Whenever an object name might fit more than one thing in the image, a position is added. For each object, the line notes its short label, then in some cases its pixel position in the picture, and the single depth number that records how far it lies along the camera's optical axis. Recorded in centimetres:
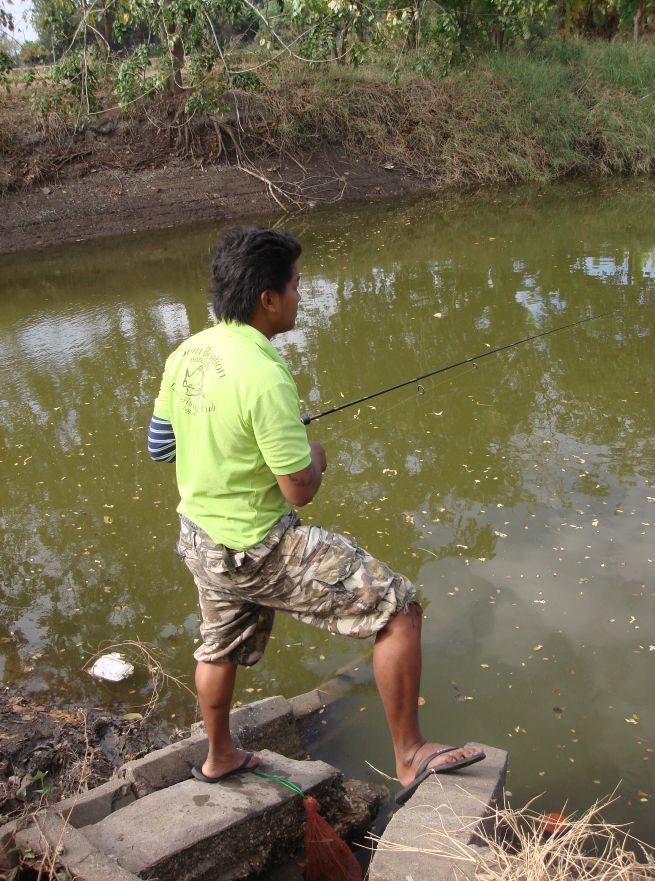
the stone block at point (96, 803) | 253
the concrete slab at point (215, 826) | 239
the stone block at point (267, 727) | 308
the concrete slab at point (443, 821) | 218
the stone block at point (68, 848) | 219
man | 234
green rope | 271
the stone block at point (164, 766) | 274
